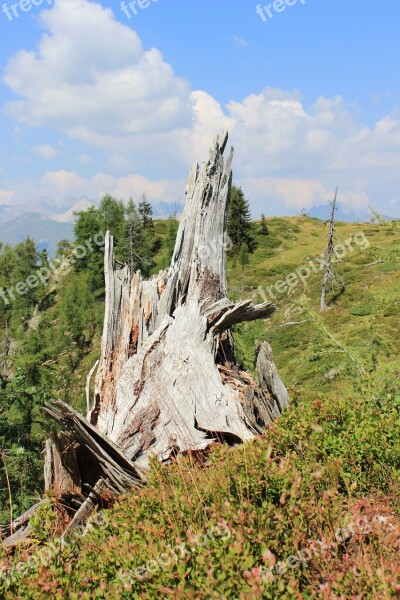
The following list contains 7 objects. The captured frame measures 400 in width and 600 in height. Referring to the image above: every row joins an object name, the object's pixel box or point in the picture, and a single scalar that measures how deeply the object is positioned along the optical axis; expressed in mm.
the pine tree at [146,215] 93444
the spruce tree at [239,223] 77688
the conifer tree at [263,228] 88500
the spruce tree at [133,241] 70875
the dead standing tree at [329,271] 47781
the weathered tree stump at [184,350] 7371
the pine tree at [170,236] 79000
